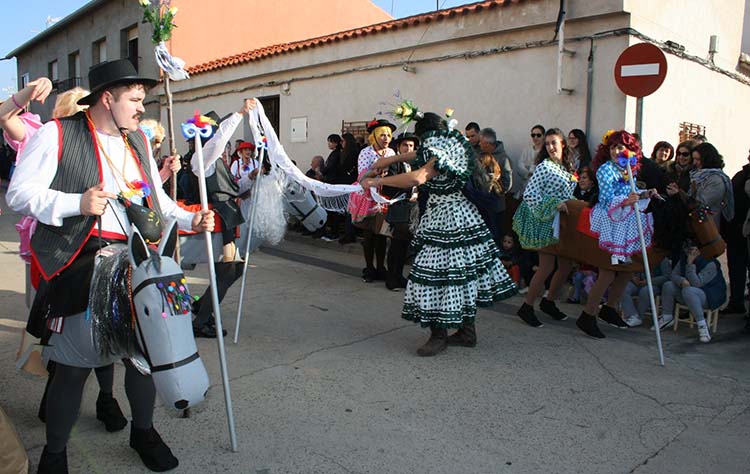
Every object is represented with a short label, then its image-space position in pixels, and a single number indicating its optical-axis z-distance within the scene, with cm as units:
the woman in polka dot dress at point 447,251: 468
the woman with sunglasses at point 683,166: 659
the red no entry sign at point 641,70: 604
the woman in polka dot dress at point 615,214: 507
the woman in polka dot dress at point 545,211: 569
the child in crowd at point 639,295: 586
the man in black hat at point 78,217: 263
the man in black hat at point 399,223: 719
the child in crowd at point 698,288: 543
